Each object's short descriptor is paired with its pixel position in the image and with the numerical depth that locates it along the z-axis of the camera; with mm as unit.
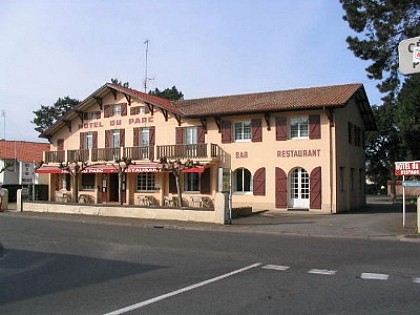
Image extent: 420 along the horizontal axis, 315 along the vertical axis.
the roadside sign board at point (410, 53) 4590
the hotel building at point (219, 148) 27969
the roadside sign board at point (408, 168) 19562
